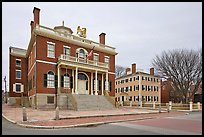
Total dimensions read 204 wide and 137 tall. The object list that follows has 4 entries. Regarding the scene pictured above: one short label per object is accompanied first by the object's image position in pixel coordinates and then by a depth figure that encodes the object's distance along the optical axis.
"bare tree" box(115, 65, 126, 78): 74.31
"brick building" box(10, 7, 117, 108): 25.38
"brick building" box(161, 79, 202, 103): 50.19
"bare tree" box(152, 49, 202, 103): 33.09
